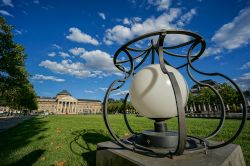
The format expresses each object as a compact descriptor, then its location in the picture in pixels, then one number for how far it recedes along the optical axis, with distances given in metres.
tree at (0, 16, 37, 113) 19.77
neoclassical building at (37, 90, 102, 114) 143.95
